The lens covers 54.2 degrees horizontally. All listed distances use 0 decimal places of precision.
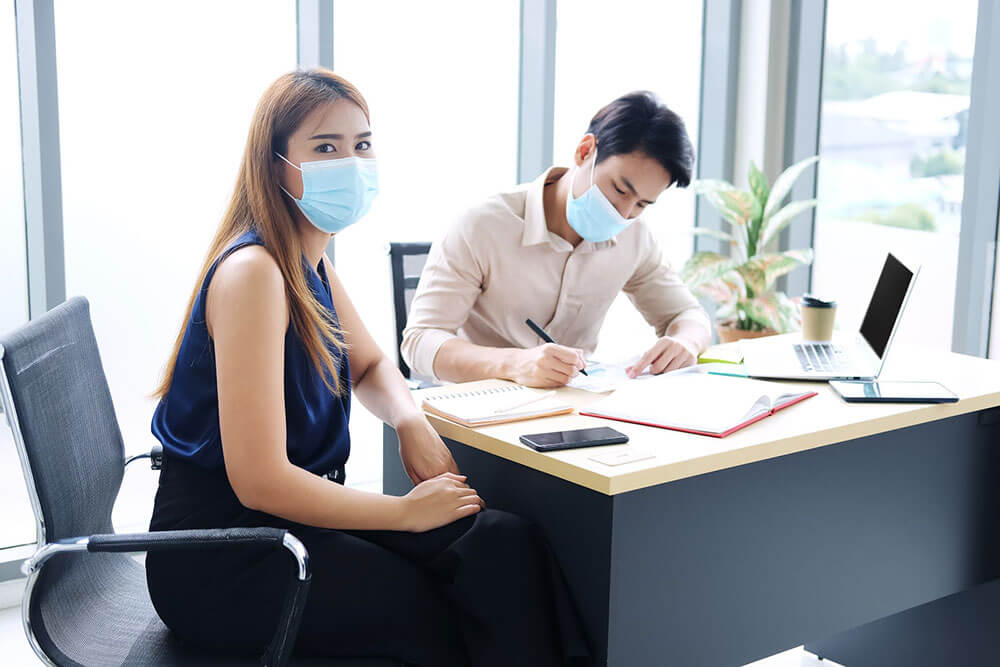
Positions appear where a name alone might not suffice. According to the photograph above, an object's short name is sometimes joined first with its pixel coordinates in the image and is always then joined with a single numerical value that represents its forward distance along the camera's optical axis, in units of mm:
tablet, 1729
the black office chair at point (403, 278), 2439
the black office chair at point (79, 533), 1260
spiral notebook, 1623
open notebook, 1568
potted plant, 3746
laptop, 1865
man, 2078
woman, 1369
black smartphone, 1453
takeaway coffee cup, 2145
